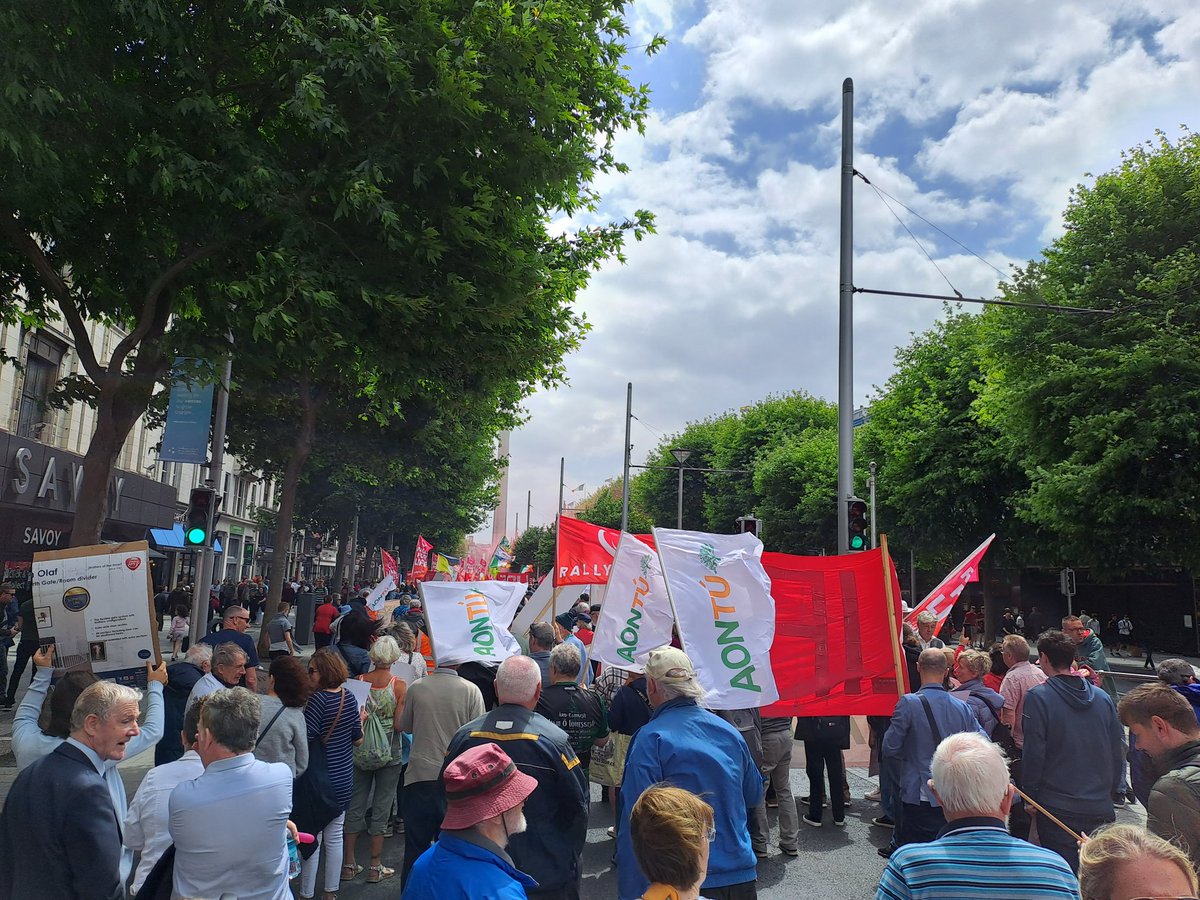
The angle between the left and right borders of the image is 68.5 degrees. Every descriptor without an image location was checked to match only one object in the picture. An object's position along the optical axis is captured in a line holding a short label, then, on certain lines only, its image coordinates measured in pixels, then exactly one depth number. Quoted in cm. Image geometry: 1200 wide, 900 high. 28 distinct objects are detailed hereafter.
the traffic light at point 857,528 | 1119
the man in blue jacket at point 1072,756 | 516
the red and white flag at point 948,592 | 989
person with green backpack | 649
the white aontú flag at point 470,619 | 682
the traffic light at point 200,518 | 1125
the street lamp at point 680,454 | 2886
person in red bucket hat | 270
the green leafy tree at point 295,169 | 820
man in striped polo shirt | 266
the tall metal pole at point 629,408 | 3158
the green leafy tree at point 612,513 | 6600
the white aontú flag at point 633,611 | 712
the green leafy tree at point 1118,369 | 2072
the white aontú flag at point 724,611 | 600
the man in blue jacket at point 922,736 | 567
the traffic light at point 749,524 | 1334
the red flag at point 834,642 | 689
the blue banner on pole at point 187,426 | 1254
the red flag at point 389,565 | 2217
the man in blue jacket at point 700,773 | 396
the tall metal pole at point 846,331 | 1165
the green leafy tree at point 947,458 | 2939
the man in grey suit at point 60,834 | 330
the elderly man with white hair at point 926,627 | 932
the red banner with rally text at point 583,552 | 1080
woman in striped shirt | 568
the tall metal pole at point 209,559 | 1360
